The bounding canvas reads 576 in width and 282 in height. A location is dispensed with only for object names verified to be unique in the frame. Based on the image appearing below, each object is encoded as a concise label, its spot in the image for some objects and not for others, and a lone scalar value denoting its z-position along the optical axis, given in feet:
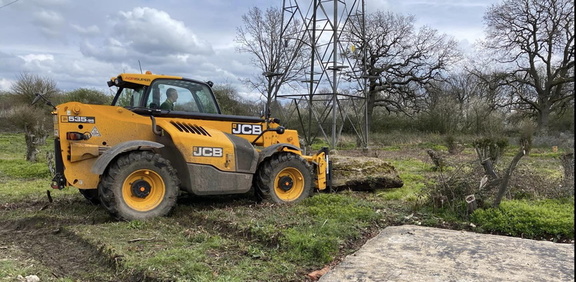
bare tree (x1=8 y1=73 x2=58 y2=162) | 46.44
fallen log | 28.43
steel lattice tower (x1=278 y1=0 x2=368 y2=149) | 54.54
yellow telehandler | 20.03
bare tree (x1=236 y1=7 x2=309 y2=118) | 114.83
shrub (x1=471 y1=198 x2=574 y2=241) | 18.10
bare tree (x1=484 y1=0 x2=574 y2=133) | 96.58
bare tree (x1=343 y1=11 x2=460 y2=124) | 116.98
